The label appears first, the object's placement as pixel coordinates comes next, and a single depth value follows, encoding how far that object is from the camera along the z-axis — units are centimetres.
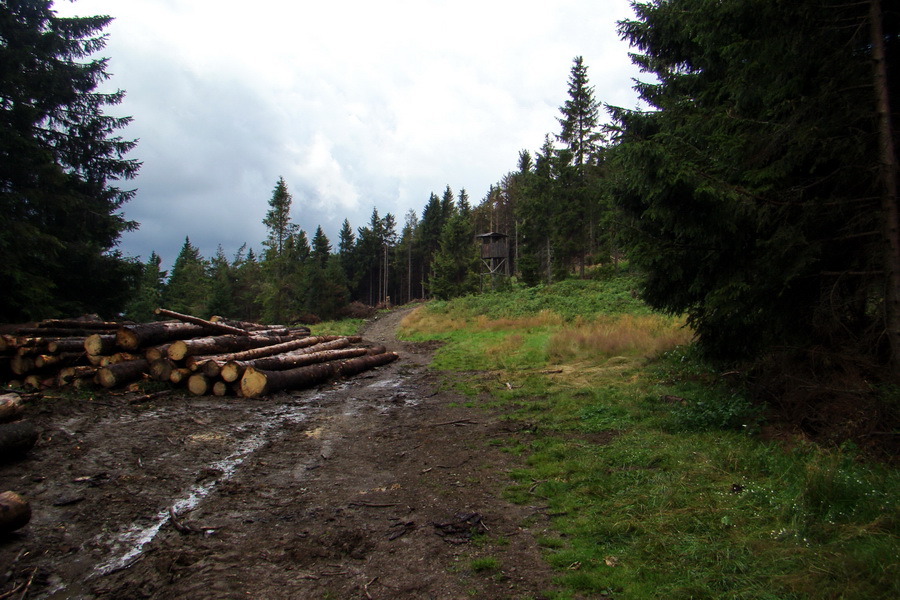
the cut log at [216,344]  1008
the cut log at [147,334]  1009
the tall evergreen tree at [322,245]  6465
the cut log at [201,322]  1212
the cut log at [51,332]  1101
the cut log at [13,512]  357
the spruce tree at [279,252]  4400
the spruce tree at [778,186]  527
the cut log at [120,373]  945
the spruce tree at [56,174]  1427
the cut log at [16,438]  511
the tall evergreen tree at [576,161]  3756
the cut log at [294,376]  990
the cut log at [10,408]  606
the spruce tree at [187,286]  5612
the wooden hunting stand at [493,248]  4175
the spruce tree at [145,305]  4231
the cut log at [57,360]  978
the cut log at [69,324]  1188
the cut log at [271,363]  988
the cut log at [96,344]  995
